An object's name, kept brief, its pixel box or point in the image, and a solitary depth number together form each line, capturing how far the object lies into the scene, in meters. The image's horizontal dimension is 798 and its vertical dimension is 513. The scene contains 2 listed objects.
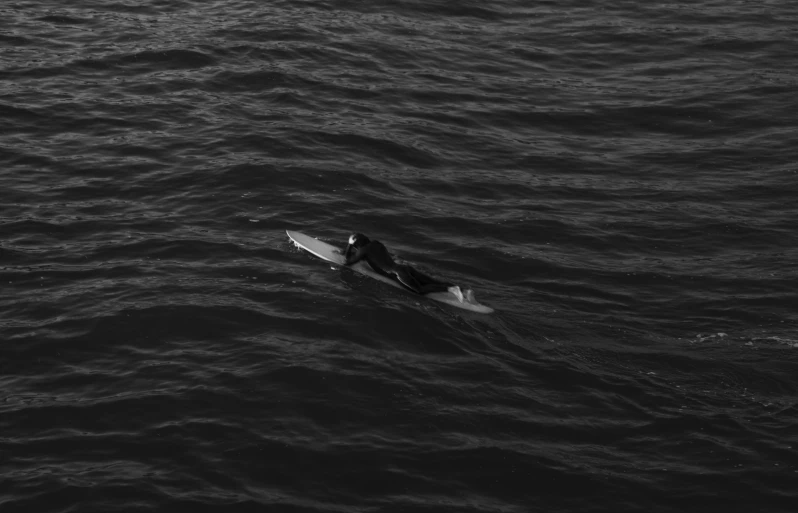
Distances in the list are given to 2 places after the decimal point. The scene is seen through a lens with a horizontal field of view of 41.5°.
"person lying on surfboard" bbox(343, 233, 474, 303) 22.09
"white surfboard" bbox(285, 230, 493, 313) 21.97
